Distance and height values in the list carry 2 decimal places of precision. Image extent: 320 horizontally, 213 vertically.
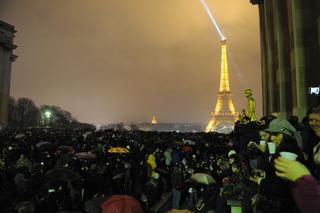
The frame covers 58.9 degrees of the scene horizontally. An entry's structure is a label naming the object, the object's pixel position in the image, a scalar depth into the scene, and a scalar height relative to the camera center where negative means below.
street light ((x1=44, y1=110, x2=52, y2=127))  77.52 +1.72
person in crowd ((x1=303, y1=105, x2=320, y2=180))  2.58 -0.23
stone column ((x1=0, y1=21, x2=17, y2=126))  59.63 +13.20
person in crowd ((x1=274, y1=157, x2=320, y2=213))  1.93 -0.41
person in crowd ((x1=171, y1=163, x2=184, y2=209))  8.08 -1.76
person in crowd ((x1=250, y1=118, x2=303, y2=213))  2.59 -0.59
